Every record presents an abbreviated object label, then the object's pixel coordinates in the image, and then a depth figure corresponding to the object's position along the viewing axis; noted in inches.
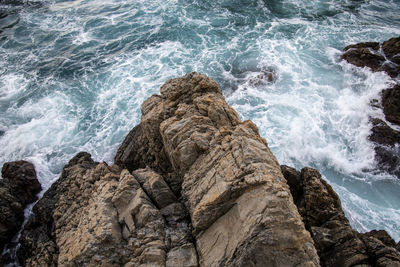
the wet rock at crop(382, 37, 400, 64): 961.8
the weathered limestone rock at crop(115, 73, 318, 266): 286.4
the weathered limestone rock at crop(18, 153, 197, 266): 351.9
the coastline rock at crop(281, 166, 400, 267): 374.6
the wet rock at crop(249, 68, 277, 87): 1005.9
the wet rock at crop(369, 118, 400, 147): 761.0
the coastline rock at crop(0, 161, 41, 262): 590.6
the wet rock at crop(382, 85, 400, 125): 800.9
